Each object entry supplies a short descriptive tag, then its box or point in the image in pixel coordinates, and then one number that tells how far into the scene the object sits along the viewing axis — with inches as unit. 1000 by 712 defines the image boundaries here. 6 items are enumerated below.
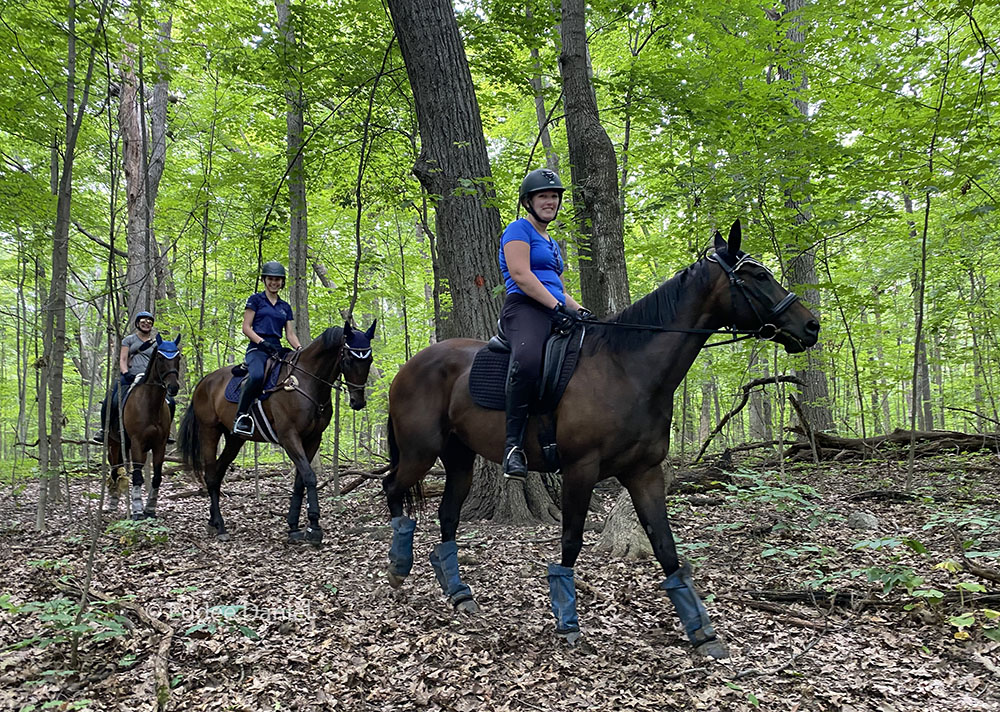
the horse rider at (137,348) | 351.6
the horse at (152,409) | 337.4
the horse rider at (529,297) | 158.2
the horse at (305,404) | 275.1
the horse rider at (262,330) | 291.3
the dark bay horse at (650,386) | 147.3
